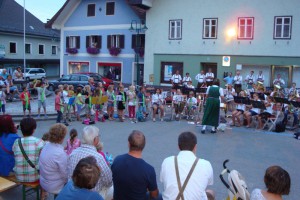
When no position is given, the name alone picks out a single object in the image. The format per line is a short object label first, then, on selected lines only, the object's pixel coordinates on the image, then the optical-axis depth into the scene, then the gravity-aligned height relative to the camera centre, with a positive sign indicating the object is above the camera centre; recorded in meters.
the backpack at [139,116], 14.72 -1.68
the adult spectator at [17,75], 23.73 +0.05
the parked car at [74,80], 24.73 -0.24
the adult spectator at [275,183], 3.39 -1.05
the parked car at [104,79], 26.15 -0.13
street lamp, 28.76 +3.55
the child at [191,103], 14.88 -1.07
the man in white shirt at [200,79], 22.08 +0.02
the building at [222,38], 22.53 +3.06
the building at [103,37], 29.81 +3.81
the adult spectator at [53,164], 4.86 -1.29
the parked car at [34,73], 37.36 +0.34
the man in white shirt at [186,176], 3.67 -1.10
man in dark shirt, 3.89 -1.15
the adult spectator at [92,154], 4.22 -1.03
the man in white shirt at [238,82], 21.48 -0.13
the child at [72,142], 5.55 -1.10
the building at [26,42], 39.75 +4.48
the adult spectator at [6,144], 5.47 -1.13
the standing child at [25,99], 14.34 -1.01
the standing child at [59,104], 13.25 -1.12
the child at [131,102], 14.63 -1.06
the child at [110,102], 14.90 -1.10
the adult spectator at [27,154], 5.21 -1.24
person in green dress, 11.62 -0.94
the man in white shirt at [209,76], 22.12 +0.23
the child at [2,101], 14.44 -1.12
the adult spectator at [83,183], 3.10 -1.00
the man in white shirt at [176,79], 22.50 -0.02
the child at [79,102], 14.34 -1.08
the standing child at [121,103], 14.65 -1.15
